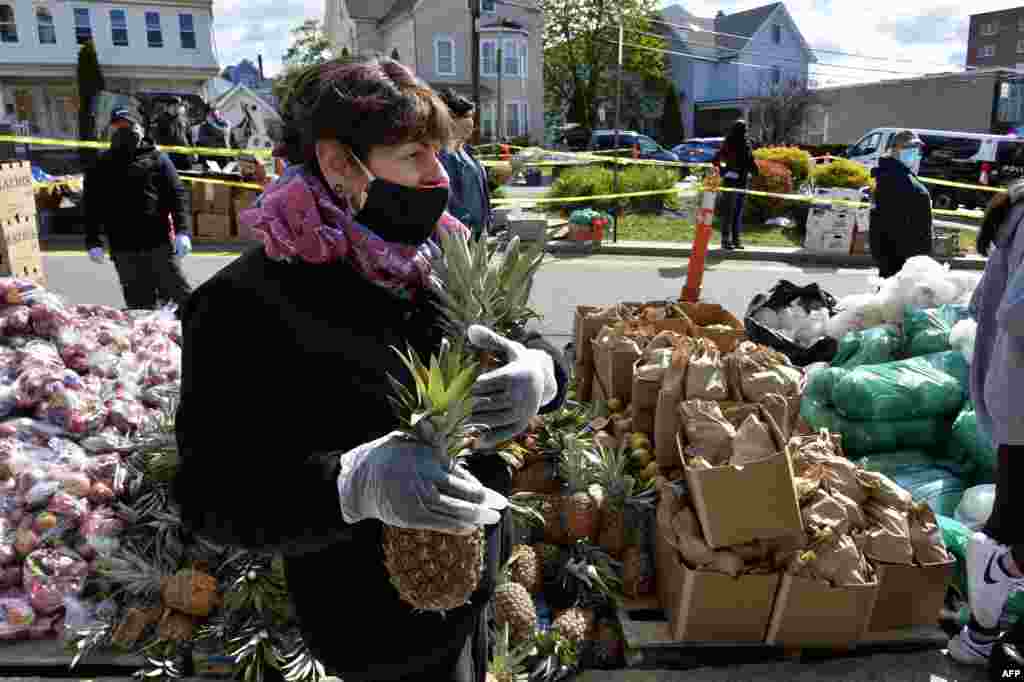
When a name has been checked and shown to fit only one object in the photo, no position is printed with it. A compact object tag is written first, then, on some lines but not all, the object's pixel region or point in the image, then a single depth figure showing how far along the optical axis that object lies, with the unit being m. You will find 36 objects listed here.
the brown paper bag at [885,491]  3.16
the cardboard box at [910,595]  3.02
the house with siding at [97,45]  36.06
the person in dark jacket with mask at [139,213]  5.96
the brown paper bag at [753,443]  2.90
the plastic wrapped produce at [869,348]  4.73
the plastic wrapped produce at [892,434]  4.06
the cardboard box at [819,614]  2.85
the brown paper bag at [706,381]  3.44
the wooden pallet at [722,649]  3.01
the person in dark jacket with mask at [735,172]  12.13
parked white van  20.17
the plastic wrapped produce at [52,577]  3.17
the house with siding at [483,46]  39.19
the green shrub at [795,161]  16.27
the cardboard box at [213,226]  12.84
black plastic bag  5.21
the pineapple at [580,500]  3.39
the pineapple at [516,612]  2.93
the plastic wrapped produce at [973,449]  3.74
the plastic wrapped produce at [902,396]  4.02
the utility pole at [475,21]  17.69
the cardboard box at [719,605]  2.88
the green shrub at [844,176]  13.91
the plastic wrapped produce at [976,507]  3.46
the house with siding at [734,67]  53.38
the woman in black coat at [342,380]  1.36
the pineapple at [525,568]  3.16
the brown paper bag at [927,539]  3.05
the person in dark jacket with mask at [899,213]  6.54
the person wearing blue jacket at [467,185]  5.08
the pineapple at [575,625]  3.00
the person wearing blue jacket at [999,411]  2.38
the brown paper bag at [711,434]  3.07
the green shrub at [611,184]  15.35
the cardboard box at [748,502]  2.79
